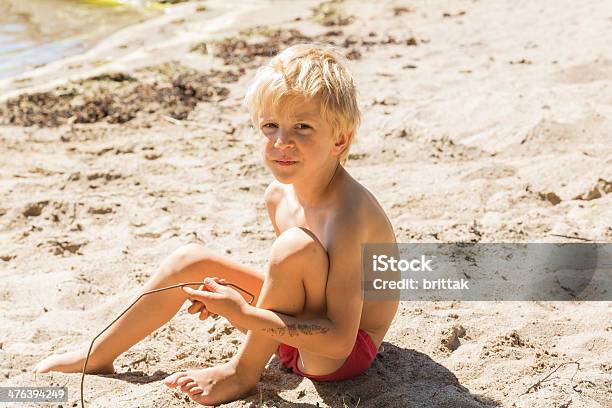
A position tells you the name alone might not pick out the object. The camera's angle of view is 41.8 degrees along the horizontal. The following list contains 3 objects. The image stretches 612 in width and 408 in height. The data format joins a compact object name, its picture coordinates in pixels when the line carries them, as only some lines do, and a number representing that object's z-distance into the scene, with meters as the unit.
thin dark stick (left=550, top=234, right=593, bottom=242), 3.50
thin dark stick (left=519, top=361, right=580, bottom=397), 2.54
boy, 2.40
